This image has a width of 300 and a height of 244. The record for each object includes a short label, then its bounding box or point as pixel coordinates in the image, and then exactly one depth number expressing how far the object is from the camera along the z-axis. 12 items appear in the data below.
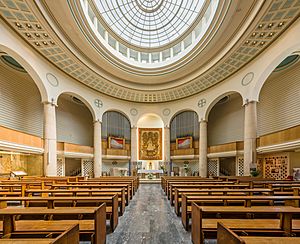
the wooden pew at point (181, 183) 6.02
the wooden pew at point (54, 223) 2.49
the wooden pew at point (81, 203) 3.16
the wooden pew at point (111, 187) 5.10
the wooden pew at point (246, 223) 2.57
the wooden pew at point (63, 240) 1.64
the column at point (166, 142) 17.34
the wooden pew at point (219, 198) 3.25
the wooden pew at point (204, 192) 4.07
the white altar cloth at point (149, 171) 15.35
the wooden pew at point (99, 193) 4.14
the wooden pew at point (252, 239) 1.80
